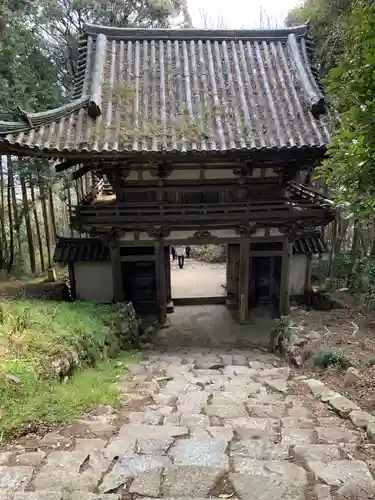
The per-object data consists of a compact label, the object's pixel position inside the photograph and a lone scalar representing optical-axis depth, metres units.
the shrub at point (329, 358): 6.68
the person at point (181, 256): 20.81
